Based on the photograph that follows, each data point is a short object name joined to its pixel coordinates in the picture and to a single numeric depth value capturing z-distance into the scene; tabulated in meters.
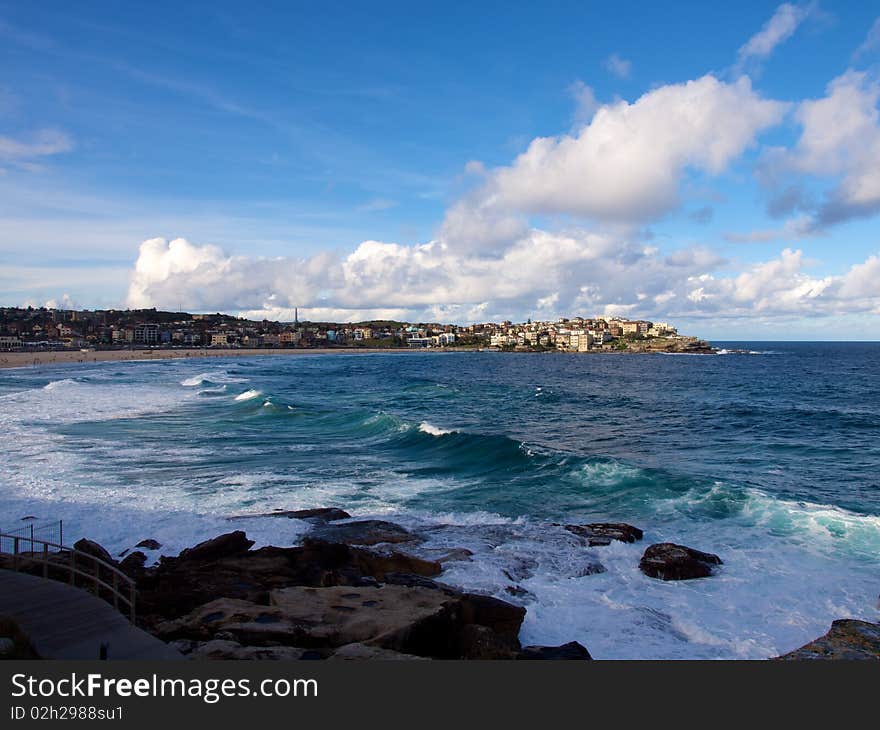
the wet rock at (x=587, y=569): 13.99
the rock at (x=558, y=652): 9.55
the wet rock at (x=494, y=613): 10.53
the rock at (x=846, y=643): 9.76
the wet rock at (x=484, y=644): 9.50
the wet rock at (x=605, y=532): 16.25
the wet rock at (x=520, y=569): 13.71
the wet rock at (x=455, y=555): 14.61
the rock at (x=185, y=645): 8.26
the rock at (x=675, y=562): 14.00
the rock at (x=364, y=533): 16.09
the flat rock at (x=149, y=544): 15.65
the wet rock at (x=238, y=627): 8.94
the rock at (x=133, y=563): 13.33
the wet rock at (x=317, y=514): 17.95
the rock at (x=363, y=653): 8.10
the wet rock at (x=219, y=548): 14.25
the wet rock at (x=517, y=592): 12.63
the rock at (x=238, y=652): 8.10
